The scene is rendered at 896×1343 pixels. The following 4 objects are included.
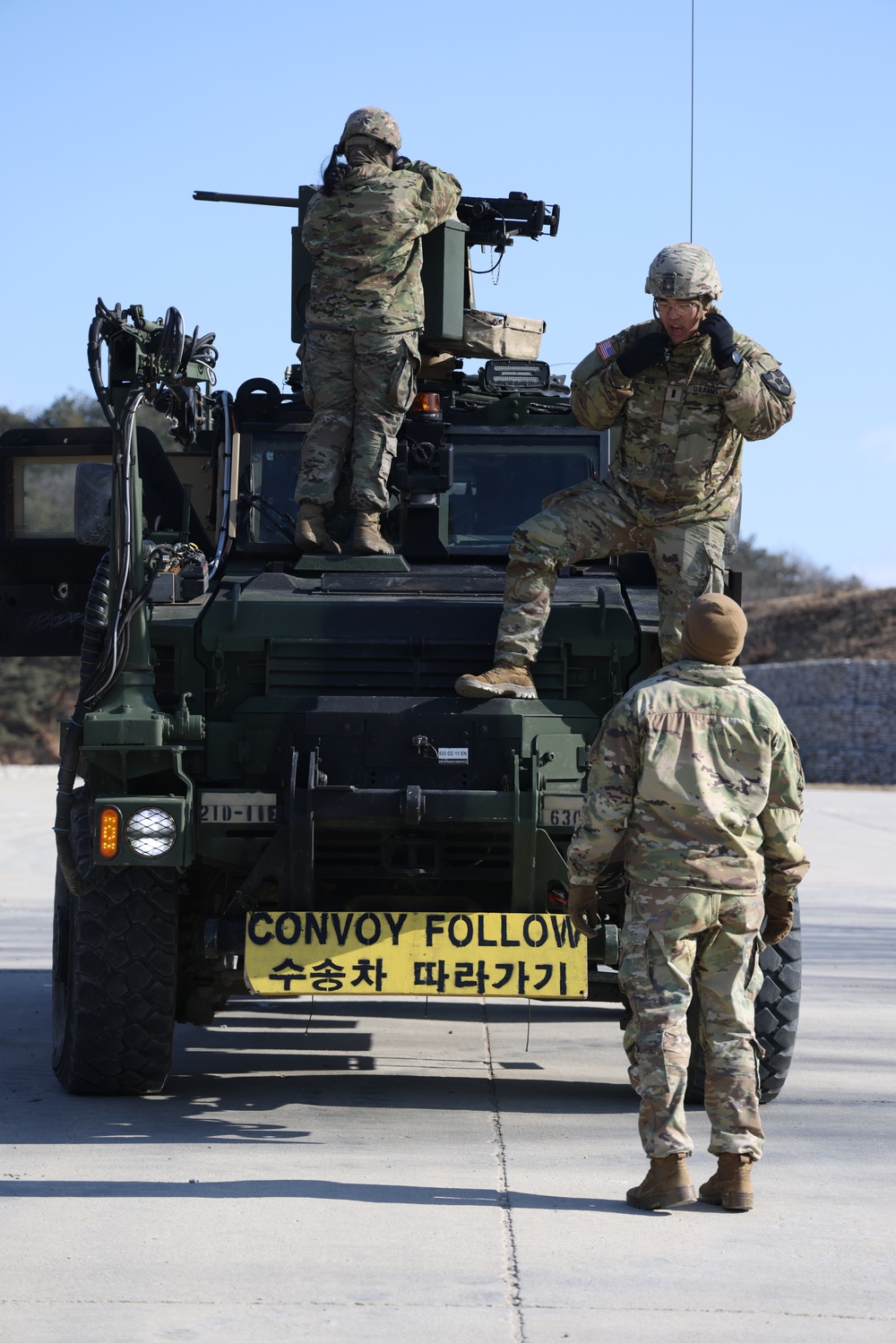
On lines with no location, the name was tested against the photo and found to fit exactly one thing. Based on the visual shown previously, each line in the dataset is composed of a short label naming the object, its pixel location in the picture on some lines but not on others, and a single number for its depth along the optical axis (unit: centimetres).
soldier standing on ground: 1052
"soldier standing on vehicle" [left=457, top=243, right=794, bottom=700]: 1380
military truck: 1308
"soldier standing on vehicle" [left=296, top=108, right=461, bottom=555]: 1606
